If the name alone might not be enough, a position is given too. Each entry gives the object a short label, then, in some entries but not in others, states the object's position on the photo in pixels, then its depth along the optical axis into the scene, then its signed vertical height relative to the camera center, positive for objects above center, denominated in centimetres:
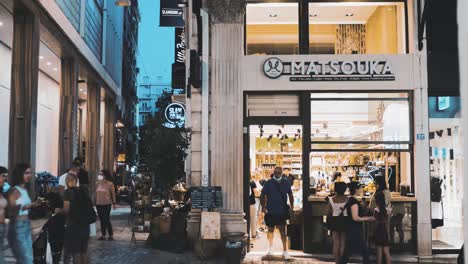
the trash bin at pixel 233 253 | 1035 -191
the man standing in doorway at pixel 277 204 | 1144 -106
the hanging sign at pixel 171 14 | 2178 +584
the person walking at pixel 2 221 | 735 -92
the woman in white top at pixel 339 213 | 946 -104
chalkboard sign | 1149 -92
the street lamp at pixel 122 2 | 1916 +551
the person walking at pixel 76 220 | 831 -102
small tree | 1370 +13
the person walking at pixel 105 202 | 1394 -124
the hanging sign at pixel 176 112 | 2174 +186
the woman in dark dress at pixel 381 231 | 921 -133
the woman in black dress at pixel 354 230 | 912 -130
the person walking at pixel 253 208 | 1340 -138
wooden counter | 1180 -97
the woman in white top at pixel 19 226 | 765 -103
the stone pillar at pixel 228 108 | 1187 +105
